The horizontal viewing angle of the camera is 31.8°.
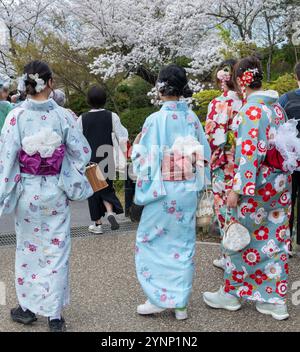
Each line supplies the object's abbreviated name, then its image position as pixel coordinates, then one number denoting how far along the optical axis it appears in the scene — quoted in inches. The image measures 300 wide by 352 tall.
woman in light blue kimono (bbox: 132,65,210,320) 136.9
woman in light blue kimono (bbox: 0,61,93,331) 129.4
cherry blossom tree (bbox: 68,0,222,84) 405.7
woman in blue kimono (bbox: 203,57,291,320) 131.5
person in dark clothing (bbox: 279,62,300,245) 176.1
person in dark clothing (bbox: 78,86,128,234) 220.4
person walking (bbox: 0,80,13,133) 192.8
